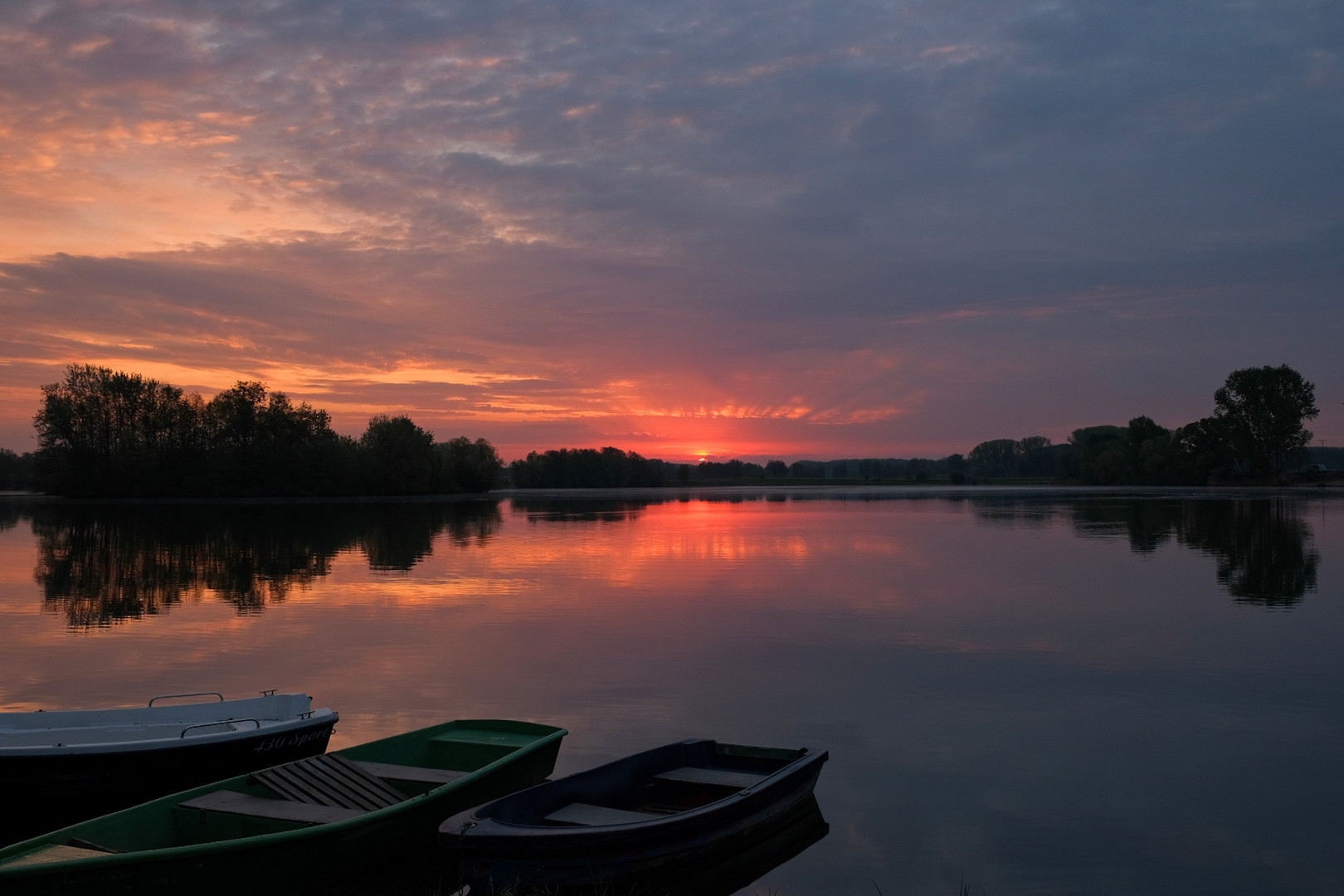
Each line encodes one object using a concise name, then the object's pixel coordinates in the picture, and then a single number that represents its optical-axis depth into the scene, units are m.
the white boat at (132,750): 10.53
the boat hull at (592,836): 8.27
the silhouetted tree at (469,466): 159.12
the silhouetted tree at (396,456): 140.88
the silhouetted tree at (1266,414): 150.25
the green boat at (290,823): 7.77
